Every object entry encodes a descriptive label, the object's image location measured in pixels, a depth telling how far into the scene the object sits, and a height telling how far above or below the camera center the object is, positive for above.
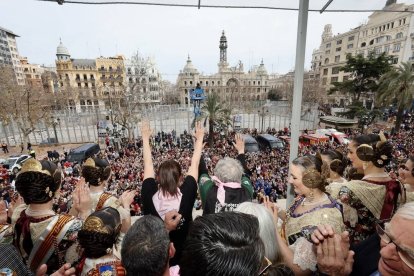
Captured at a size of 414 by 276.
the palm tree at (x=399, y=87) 18.33 +0.04
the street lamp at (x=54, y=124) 25.50 -3.43
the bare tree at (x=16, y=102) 21.64 -0.65
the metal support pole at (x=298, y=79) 2.70 +0.14
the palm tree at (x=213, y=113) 23.44 -2.46
